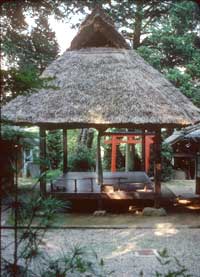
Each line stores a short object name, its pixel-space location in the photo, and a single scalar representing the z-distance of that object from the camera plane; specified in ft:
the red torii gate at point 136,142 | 53.72
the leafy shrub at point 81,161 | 57.21
